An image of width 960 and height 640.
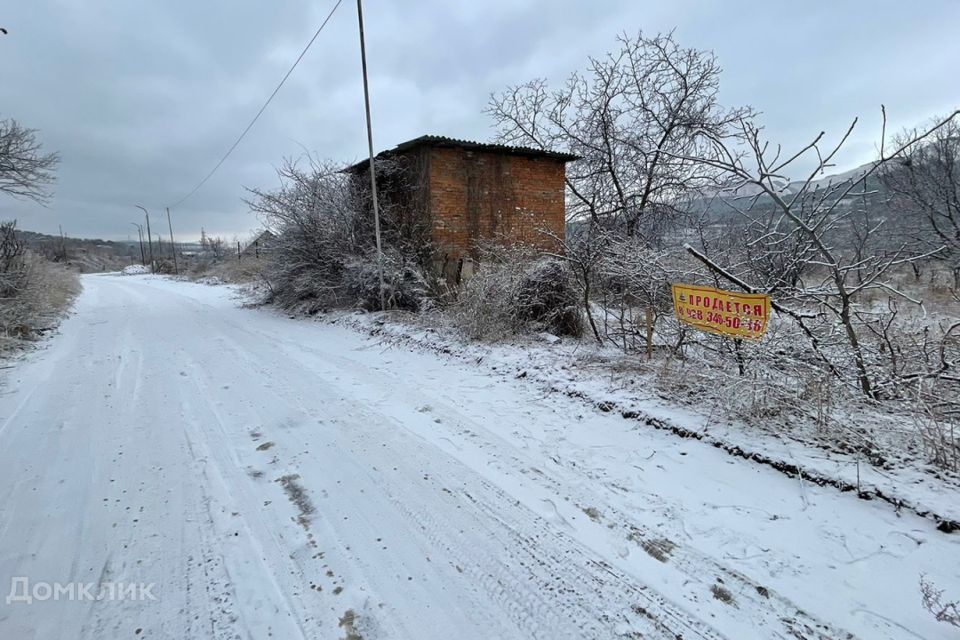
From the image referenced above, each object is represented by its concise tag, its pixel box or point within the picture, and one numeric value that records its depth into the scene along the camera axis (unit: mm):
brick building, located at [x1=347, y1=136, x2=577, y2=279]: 11250
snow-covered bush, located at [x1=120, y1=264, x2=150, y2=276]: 52462
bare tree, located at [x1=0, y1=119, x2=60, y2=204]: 11977
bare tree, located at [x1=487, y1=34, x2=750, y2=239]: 12750
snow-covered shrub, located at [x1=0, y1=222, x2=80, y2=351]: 8969
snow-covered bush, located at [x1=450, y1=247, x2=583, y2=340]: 7348
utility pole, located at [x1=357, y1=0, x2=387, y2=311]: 9391
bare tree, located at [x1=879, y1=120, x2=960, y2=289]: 16531
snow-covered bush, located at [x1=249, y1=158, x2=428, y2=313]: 10930
